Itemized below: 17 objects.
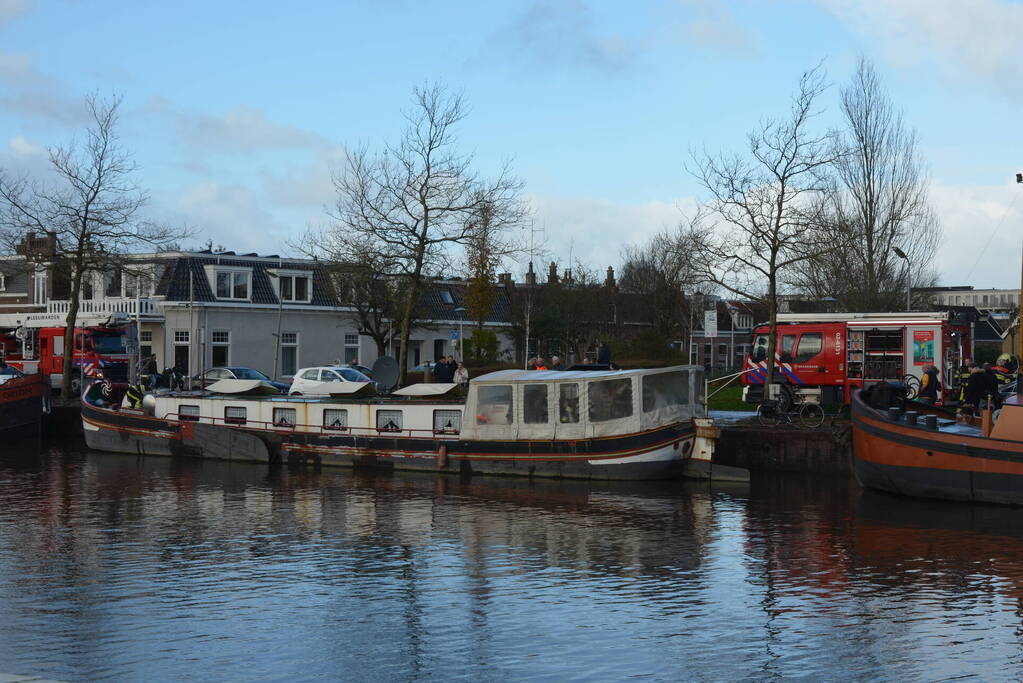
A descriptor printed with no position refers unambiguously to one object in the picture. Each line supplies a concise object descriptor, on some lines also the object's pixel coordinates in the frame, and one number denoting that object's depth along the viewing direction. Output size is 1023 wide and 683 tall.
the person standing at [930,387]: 28.81
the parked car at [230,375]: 46.62
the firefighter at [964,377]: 29.73
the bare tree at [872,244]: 50.19
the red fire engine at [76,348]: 48.75
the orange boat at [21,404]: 38.91
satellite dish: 37.84
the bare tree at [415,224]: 38.69
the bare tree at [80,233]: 44.25
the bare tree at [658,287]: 72.25
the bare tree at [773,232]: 33.41
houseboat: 27.55
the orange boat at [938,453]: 23.41
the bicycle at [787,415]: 31.88
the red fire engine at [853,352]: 35.72
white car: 41.53
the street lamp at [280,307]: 55.13
